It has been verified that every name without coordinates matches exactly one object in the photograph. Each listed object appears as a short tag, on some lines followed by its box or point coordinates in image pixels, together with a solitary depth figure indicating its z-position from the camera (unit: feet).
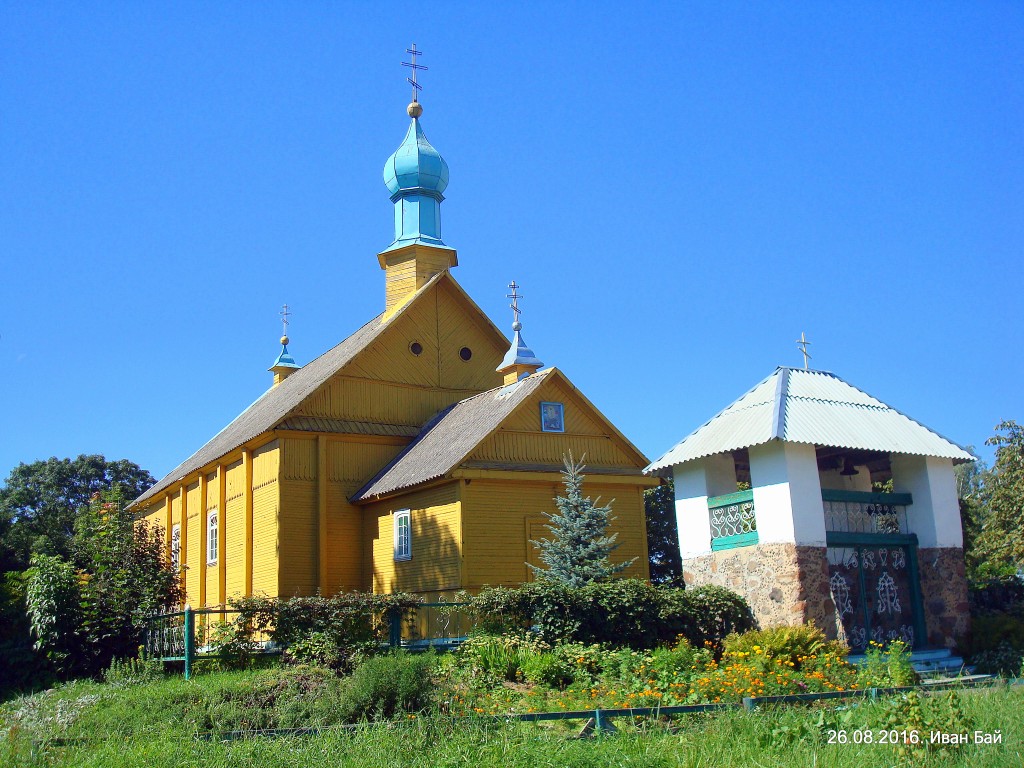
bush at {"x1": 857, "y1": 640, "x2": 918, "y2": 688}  44.60
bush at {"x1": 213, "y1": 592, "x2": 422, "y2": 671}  52.08
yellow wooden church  72.28
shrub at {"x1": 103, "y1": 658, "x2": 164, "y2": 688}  51.72
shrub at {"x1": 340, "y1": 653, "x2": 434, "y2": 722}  37.04
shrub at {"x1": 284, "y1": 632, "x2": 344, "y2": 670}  49.80
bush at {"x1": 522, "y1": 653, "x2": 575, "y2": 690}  46.34
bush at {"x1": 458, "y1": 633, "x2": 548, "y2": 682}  47.56
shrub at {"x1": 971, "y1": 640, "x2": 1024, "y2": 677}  53.47
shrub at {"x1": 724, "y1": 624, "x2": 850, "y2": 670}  48.03
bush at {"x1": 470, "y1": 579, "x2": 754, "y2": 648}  52.85
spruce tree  59.11
